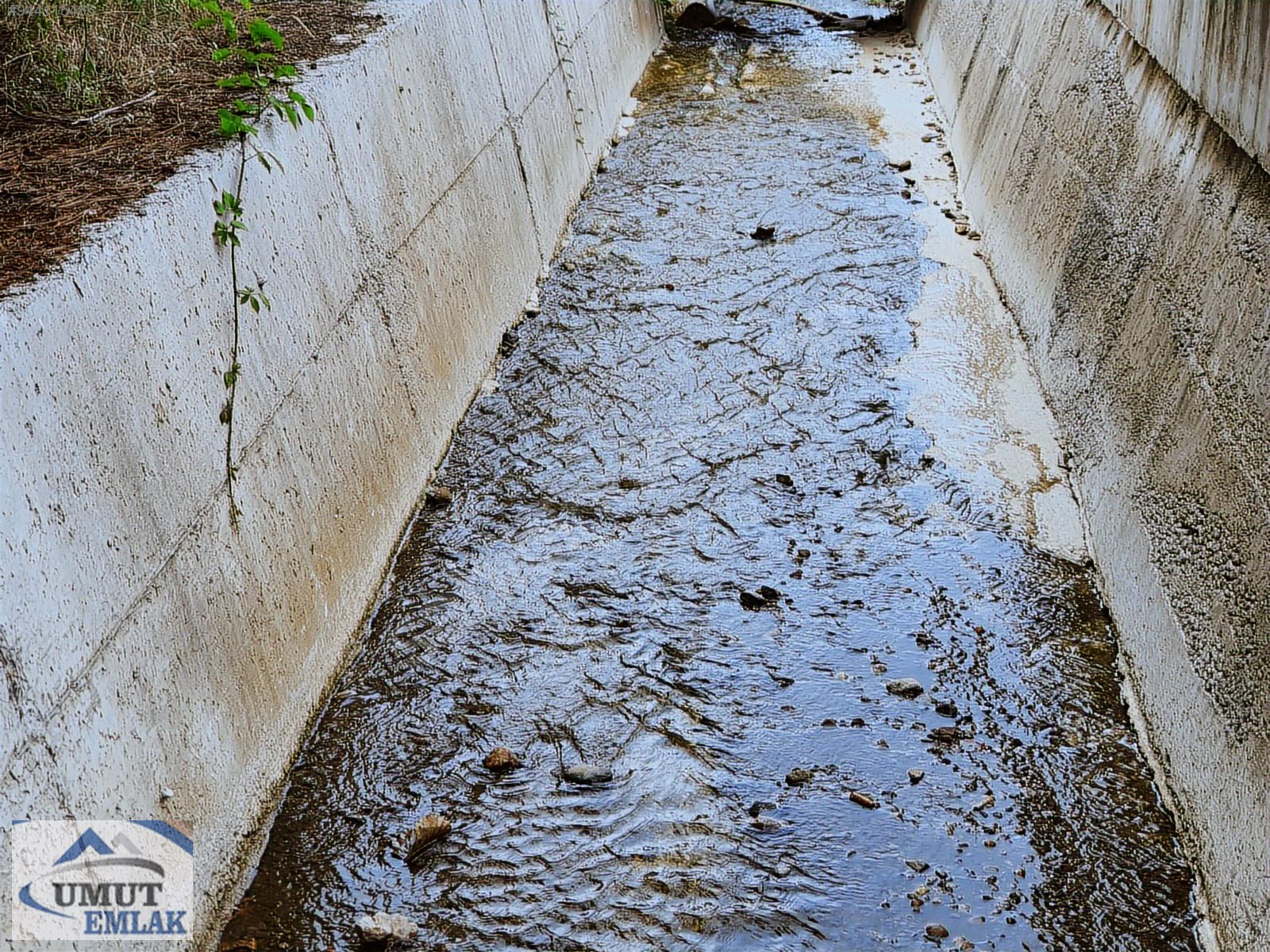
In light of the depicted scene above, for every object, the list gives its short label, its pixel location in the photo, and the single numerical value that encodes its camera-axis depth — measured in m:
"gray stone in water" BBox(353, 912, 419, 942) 2.98
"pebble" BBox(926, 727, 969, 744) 3.69
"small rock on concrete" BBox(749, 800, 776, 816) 3.41
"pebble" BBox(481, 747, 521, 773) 3.54
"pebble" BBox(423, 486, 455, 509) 4.89
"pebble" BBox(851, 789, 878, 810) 3.43
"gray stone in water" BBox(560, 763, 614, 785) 3.52
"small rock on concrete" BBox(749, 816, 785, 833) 3.35
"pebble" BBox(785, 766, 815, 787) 3.52
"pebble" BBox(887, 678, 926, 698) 3.88
